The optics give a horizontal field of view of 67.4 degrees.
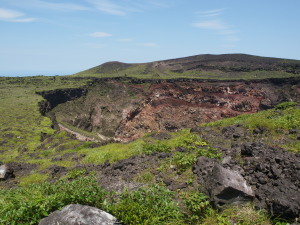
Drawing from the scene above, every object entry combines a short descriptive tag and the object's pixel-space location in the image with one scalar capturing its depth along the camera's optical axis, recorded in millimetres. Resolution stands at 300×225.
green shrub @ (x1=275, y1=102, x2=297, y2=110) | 15467
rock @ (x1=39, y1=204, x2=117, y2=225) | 4172
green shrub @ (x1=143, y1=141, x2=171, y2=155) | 10164
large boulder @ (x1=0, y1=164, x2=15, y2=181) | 11281
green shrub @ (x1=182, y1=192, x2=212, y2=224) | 4711
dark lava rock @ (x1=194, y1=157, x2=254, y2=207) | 4945
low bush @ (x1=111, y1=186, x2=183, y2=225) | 4320
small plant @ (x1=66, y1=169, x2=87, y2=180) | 9273
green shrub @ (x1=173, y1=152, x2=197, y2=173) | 7523
